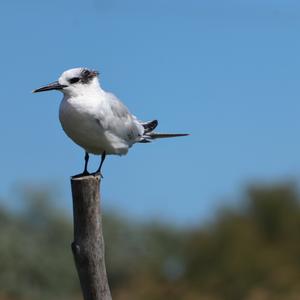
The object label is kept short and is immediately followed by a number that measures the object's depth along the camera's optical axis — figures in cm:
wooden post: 1561
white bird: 1711
